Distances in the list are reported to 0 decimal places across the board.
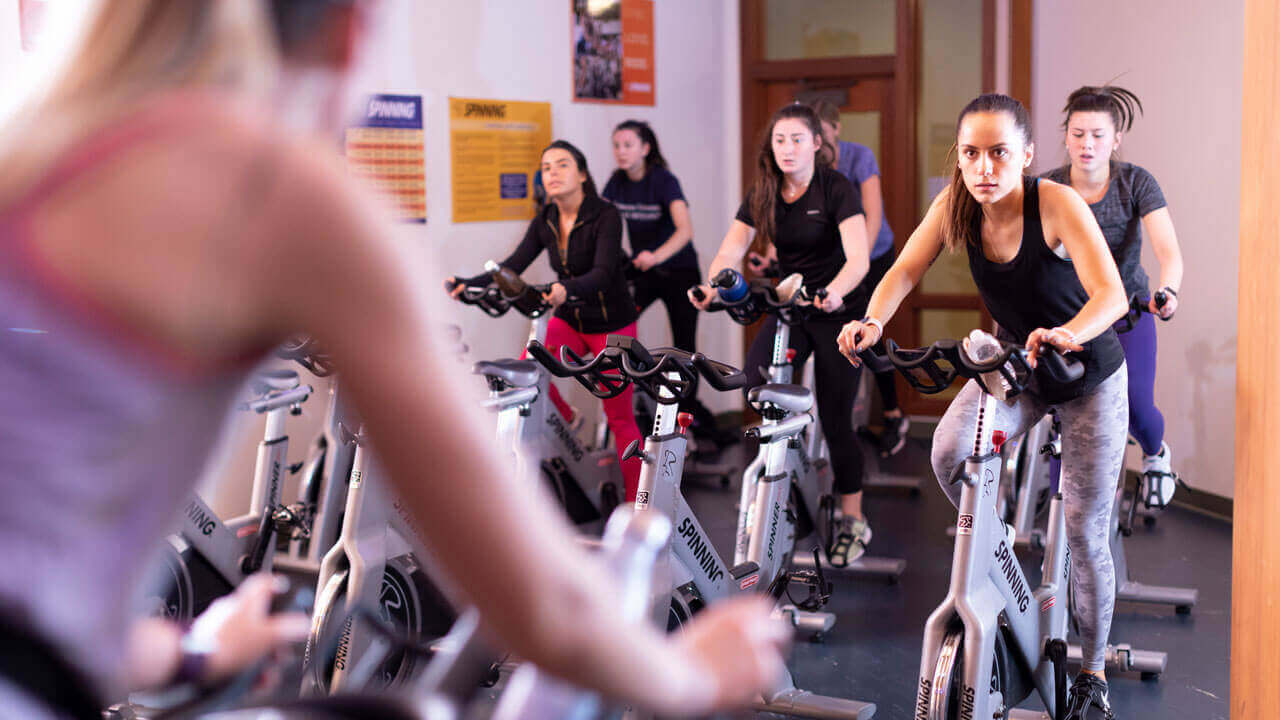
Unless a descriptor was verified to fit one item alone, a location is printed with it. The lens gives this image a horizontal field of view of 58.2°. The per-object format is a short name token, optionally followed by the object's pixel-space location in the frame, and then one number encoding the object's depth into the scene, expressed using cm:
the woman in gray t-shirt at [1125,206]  397
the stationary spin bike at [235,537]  371
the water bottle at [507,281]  455
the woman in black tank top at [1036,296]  287
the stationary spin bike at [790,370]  411
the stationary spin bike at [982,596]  267
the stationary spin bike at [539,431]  374
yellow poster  582
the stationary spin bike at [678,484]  314
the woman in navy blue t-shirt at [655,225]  608
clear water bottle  271
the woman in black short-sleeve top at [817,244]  434
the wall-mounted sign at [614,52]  650
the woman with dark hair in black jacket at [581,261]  472
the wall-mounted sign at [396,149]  532
